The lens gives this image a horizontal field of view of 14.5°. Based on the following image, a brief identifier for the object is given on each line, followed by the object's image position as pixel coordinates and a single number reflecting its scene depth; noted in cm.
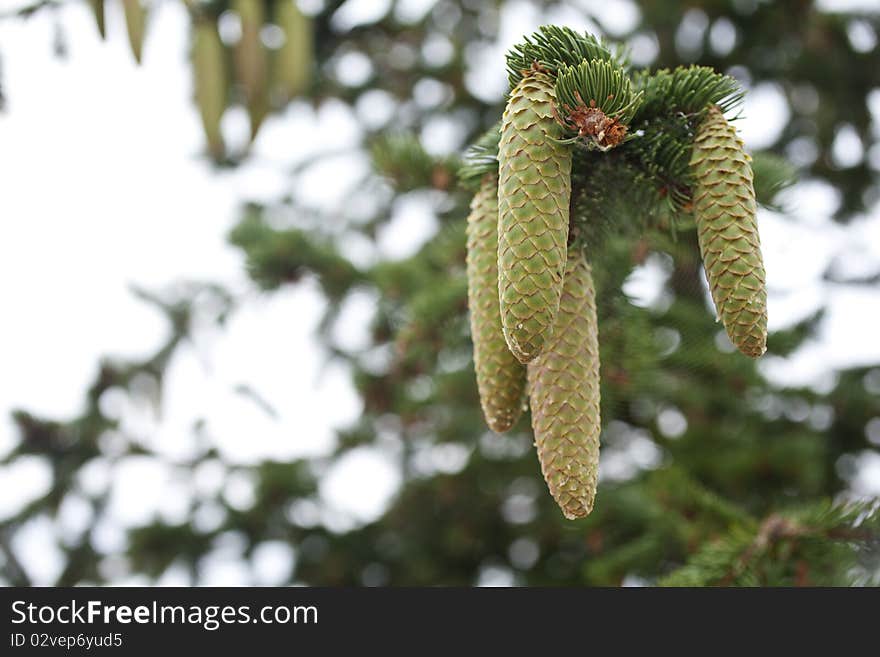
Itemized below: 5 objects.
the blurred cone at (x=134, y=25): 153
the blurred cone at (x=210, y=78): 212
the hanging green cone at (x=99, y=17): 150
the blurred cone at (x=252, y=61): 218
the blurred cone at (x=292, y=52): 240
